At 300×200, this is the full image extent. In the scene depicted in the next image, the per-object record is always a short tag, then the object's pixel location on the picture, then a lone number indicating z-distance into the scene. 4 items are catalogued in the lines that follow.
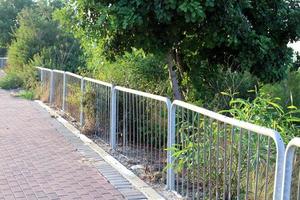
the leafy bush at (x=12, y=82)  21.23
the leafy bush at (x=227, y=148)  4.38
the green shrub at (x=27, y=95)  16.75
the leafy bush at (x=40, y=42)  20.67
